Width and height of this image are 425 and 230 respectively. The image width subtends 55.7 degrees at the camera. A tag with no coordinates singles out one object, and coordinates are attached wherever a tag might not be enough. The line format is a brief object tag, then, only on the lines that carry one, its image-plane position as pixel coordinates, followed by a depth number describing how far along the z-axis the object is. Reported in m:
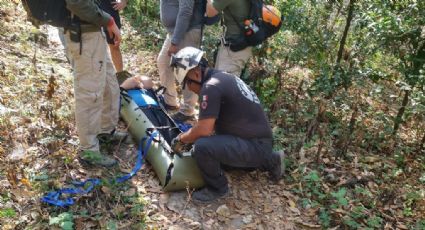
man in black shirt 4.11
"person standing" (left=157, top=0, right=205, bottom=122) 5.22
